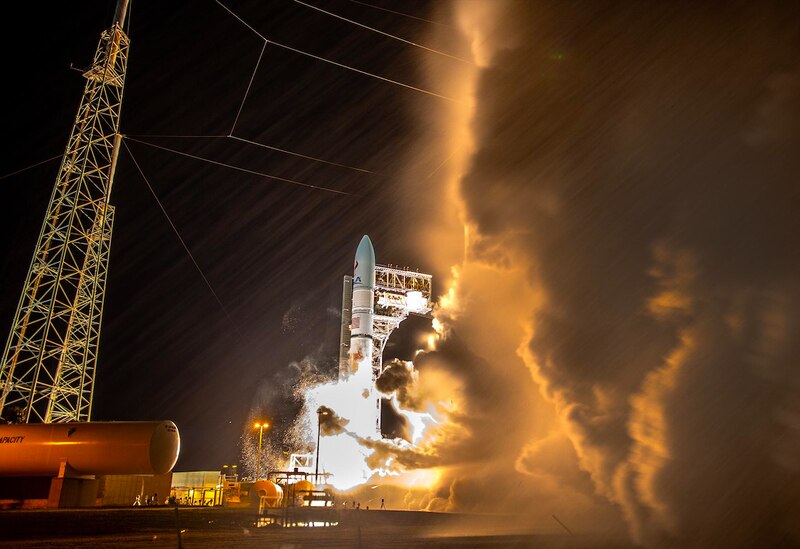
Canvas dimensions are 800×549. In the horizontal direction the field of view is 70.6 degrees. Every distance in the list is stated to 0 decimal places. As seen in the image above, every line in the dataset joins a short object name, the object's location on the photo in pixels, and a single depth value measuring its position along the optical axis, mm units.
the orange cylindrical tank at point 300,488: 37228
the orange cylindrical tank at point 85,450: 30078
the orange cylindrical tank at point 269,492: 35000
